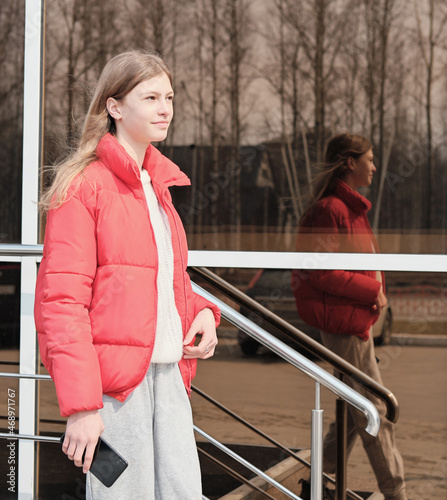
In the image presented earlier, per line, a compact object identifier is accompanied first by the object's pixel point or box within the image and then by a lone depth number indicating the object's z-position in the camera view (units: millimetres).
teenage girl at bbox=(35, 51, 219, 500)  3521
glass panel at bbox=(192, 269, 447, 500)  4971
